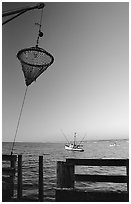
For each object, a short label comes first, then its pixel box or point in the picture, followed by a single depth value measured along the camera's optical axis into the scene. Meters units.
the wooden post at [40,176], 4.40
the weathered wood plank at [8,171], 4.23
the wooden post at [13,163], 4.60
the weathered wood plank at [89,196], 2.34
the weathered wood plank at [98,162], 3.45
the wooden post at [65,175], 3.40
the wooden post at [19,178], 4.55
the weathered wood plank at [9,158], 4.62
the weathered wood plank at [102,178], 3.42
